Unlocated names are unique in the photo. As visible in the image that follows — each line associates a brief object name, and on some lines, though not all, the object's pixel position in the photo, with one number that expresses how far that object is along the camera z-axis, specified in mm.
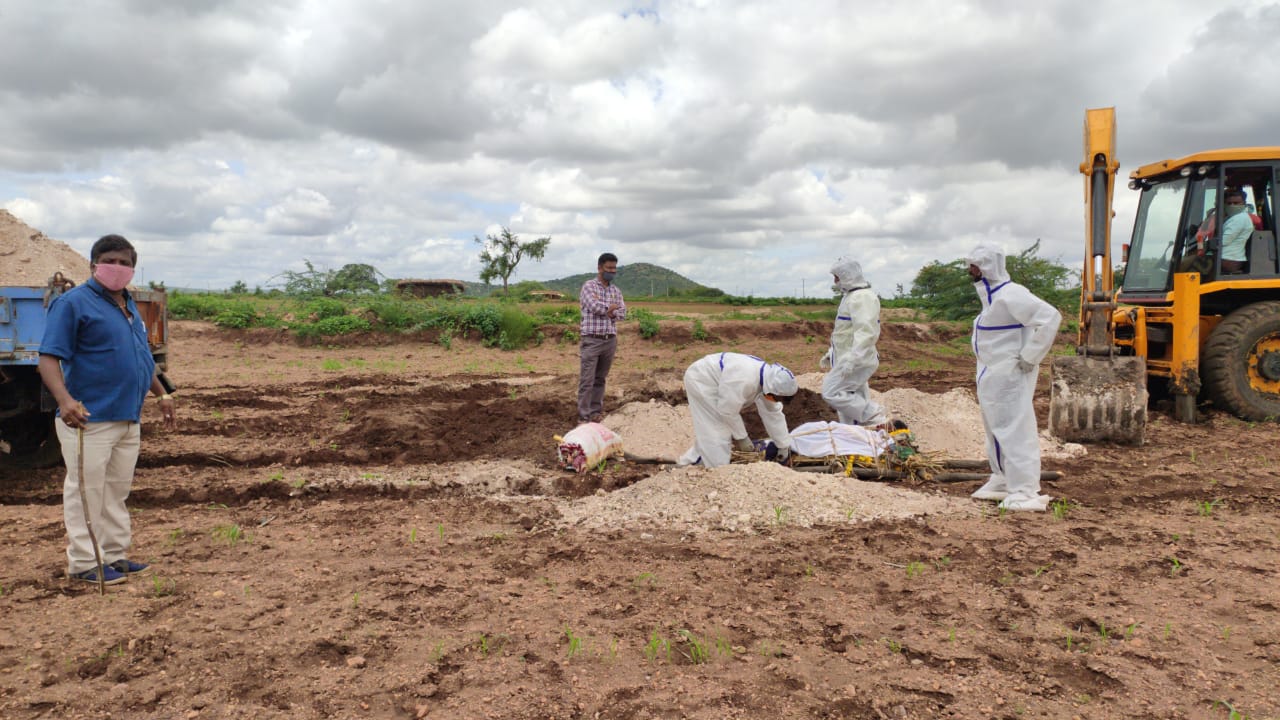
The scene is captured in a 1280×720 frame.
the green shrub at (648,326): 18094
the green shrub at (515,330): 17562
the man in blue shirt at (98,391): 3676
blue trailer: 5426
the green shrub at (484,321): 17969
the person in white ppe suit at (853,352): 6723
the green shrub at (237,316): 17797
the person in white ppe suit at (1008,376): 5246
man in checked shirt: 7500
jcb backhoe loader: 7906
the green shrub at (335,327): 17562
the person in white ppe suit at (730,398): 5723
